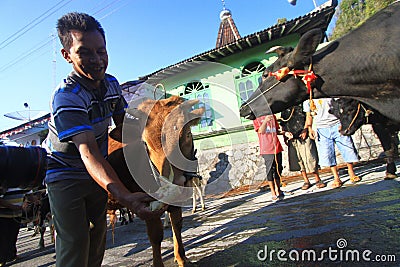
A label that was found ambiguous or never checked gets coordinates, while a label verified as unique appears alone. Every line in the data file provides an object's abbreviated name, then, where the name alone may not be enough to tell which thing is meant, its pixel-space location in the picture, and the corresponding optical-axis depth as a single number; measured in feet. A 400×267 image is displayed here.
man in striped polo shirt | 4.89
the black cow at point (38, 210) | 14.80
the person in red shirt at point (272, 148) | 14.42
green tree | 97.50
